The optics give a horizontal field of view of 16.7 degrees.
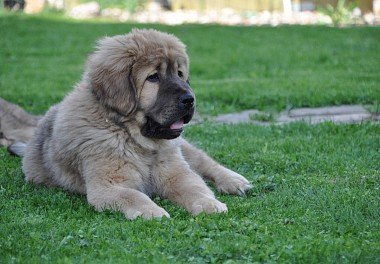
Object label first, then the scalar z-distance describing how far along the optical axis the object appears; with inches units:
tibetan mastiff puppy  399.5
